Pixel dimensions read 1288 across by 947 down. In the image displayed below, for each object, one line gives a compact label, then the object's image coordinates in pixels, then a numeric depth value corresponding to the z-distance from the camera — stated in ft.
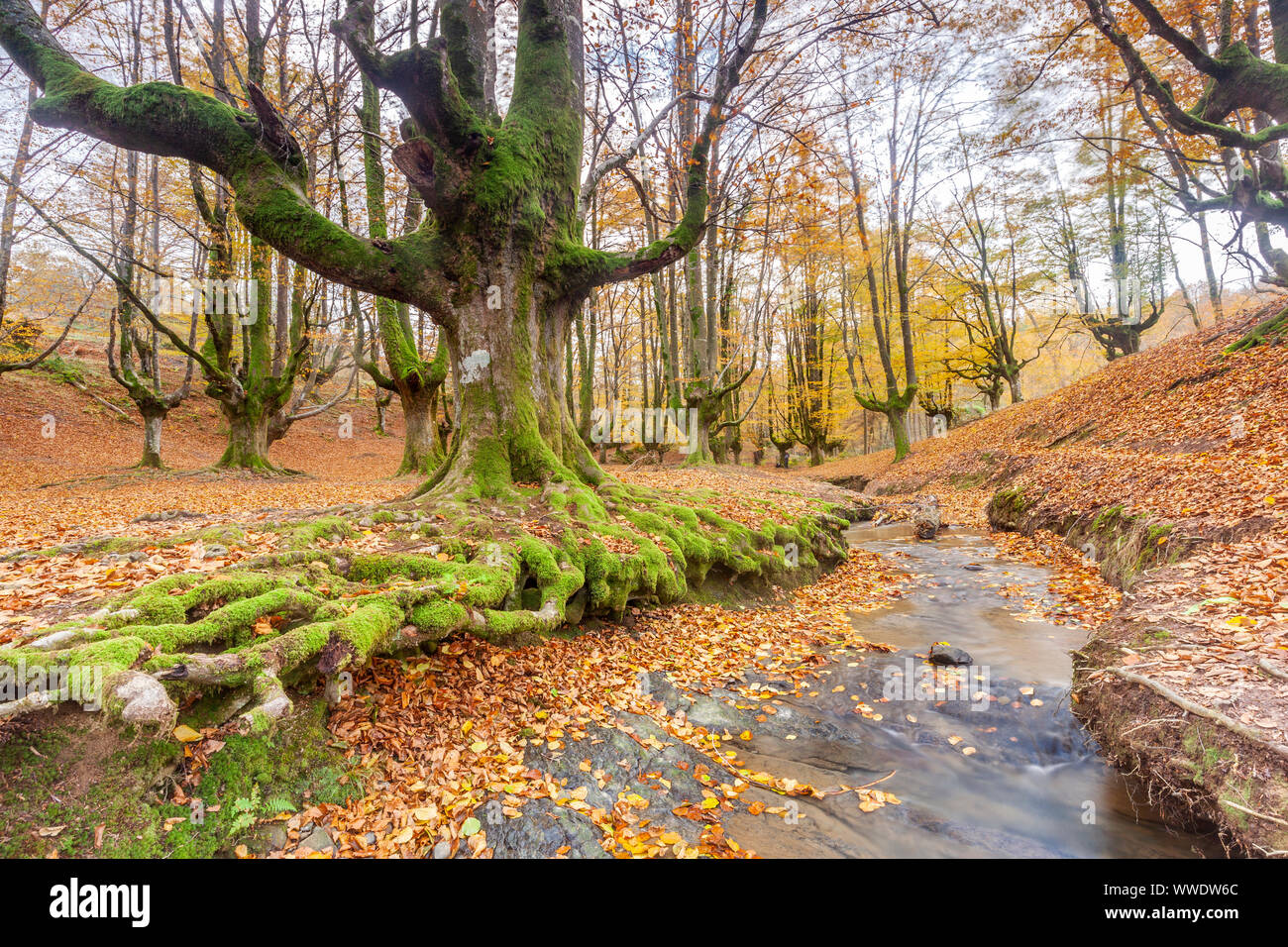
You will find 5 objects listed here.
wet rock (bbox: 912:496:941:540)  34.22
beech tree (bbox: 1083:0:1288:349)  21.15
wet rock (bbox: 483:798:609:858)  8.50
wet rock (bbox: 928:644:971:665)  15.99
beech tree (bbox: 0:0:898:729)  9.70
